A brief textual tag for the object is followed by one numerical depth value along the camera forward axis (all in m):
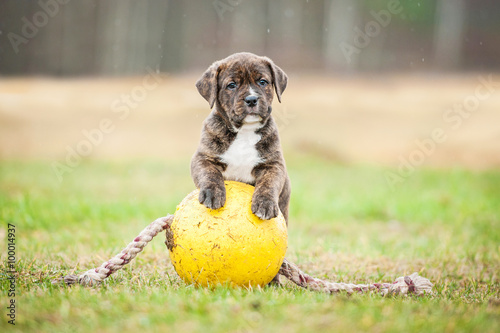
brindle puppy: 8.93
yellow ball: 7.95
